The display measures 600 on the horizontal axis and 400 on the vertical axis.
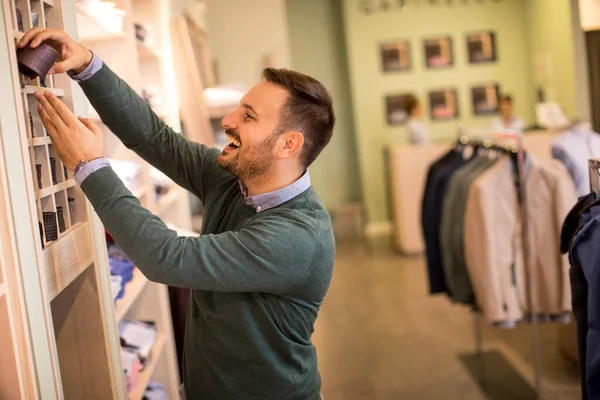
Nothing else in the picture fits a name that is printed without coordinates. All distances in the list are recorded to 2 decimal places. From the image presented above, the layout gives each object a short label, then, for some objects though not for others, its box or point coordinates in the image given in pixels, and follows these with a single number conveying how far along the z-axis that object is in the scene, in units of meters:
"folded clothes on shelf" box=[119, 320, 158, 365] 2.44
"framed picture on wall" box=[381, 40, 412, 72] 8.28
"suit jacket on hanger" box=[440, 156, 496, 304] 3.49
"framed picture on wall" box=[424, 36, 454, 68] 8.34
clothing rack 3.11
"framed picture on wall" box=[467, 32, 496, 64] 8.36
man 1.43
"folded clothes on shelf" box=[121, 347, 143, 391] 2.25
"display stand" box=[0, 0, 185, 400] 1.30
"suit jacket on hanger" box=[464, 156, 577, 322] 3.16
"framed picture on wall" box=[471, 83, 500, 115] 8.45
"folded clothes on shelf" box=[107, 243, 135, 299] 2.22
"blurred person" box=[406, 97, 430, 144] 7.46
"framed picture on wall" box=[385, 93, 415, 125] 8.35
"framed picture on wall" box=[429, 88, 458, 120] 8.41
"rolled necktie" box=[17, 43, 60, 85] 1.35
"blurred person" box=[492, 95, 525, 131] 7.52
